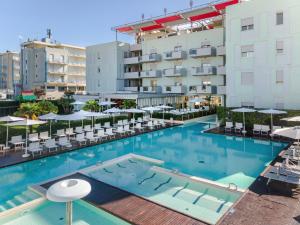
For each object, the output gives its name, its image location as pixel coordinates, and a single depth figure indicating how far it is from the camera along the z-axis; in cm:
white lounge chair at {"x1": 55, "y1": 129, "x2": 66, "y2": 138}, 2023
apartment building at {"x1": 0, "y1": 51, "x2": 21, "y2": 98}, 8078
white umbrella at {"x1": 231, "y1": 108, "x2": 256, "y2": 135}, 2309
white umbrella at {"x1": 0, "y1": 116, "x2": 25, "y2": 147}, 1667
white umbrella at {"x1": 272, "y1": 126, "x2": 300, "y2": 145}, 1131
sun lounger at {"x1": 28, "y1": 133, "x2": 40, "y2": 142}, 1806
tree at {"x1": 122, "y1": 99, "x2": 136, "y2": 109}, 3189
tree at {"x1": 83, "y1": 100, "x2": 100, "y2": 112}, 3203
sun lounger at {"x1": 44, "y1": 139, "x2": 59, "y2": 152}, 1700
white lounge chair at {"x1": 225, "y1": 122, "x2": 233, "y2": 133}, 2473
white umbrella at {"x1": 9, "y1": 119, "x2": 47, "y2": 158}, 1602
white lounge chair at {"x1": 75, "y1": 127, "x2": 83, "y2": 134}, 2154
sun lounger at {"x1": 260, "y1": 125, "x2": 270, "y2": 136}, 2255
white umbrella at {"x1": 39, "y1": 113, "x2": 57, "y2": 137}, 1884
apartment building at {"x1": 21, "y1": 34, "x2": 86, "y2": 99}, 6178
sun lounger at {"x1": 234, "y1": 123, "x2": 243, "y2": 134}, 2409
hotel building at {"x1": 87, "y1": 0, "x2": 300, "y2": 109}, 2567
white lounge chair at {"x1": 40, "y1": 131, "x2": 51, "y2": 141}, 1873
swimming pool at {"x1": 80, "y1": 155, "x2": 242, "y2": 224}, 963
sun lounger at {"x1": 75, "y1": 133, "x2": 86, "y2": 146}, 1912
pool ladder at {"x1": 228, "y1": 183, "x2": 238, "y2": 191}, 1077
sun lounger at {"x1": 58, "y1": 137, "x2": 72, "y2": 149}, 1795
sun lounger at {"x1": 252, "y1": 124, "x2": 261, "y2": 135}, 2293
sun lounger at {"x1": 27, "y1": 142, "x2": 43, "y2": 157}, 1608
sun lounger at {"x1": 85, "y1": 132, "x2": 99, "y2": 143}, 1992
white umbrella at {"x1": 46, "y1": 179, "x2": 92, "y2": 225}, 496
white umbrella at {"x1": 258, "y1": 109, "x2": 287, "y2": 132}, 2112
